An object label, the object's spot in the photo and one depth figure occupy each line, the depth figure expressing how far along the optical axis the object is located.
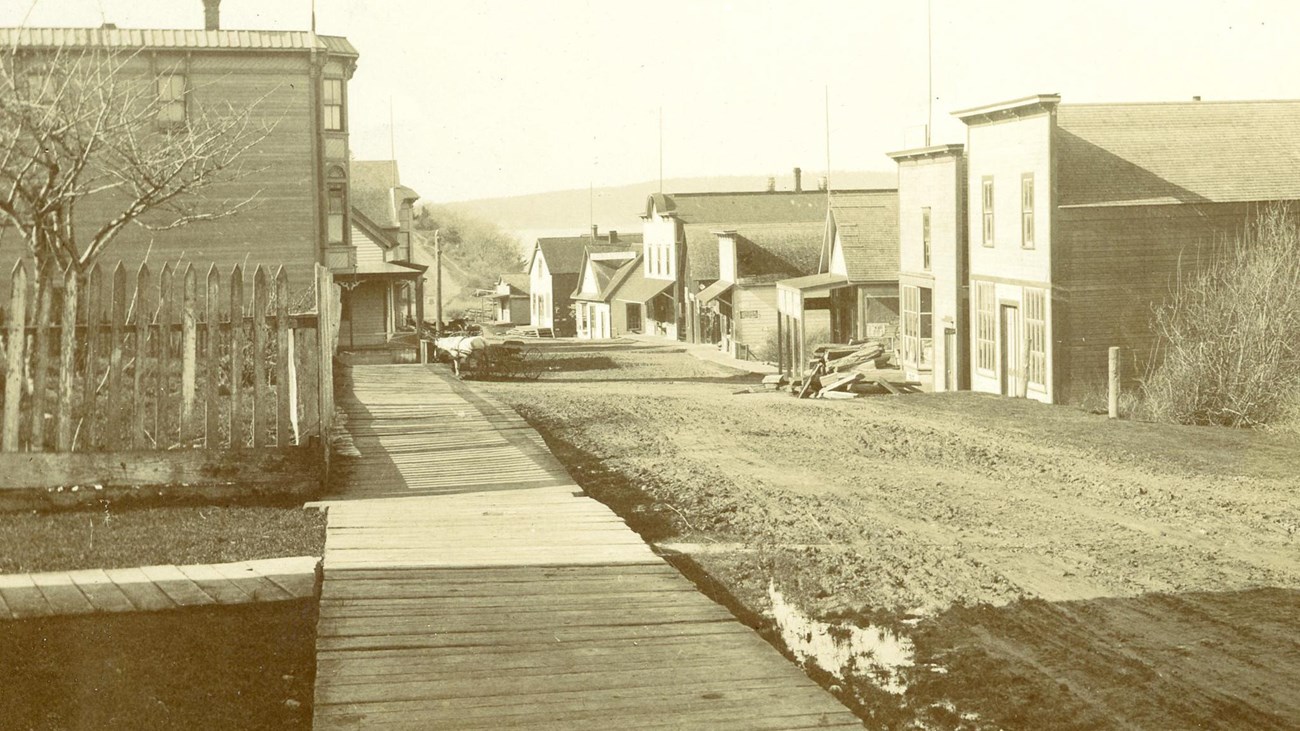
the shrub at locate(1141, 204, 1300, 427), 20.41
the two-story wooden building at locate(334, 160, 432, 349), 47.28
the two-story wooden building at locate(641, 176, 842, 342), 65.19
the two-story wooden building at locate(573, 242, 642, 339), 78.25
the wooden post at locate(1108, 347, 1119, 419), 22.47
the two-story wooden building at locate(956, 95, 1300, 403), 27.36
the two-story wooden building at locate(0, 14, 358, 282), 35.81
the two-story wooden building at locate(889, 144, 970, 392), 34.28
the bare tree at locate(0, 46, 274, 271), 15.52
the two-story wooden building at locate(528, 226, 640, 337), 89.69
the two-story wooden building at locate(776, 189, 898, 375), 44.12
